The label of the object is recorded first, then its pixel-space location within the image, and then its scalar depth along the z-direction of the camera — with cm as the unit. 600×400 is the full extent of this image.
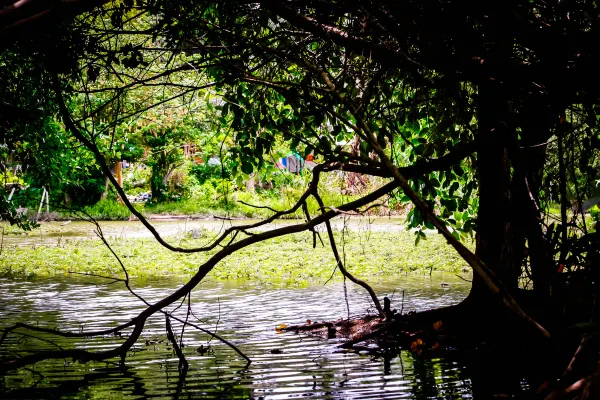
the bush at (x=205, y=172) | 2980
